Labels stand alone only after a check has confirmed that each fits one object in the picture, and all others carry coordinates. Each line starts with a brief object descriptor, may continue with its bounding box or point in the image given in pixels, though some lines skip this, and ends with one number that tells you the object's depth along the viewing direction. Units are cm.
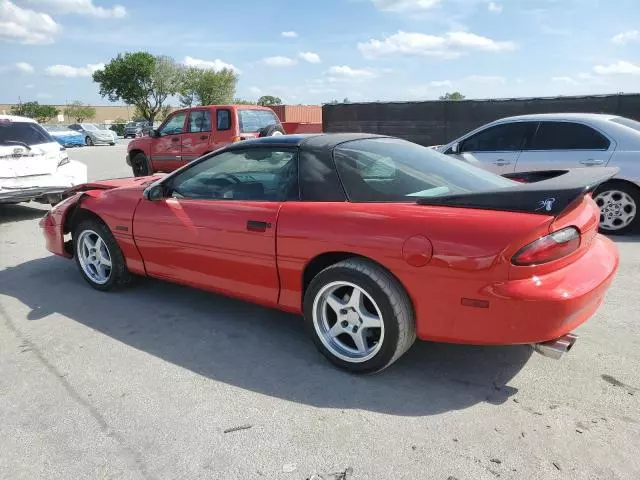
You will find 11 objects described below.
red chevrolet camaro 258
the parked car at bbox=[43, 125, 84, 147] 3269
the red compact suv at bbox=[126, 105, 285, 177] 1060
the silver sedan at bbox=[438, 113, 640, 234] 614
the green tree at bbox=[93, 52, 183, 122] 6112
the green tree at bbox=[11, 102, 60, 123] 7656
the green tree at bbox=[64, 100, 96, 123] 8588
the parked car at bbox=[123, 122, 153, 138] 5003
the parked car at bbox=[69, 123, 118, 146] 3466
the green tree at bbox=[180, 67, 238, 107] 6650
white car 764
